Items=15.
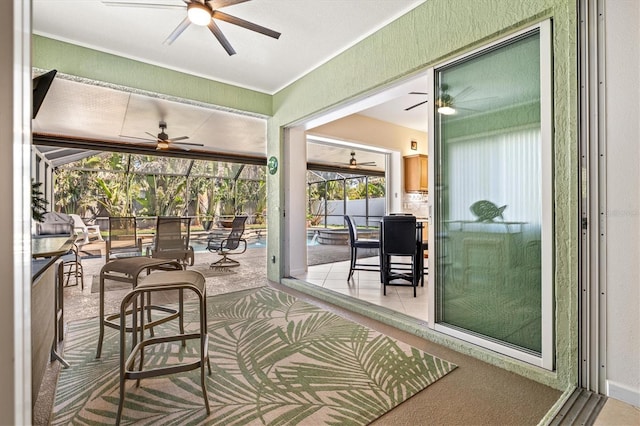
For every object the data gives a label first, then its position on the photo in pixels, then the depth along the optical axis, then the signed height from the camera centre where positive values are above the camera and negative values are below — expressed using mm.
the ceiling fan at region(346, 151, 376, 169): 8812 +1571
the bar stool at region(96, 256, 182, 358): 2214 -390
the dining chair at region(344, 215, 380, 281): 4336 -399
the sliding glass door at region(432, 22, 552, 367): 2010 +114
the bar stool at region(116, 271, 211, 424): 1560 -583
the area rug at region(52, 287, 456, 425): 1615 -1013
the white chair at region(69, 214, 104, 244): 7066 -325
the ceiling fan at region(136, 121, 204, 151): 5914 +1447
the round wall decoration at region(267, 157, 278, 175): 4672 +749
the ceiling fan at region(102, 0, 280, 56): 2328 +1542
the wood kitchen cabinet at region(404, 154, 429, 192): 6348 +842
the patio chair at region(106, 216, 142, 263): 4340 -304
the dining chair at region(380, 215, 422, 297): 3674 -318
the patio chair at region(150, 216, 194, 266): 4223 -344
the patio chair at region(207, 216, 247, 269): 5625 -536
